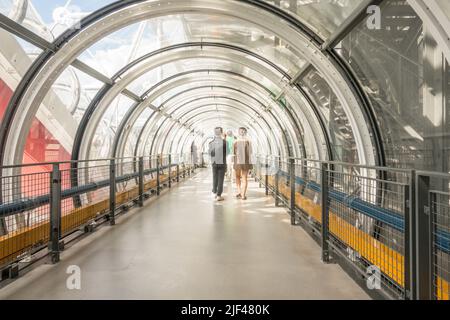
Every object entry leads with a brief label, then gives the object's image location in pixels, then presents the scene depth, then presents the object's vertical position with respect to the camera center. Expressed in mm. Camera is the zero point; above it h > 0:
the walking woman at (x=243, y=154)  9203 +121
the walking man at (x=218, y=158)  9117 +25
